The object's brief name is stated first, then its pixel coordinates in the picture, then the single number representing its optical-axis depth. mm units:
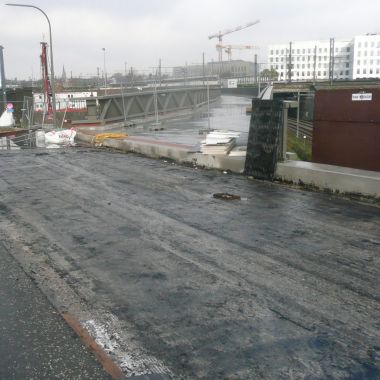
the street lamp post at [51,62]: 26812
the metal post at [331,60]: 56322
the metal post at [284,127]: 11141
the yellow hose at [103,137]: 20203
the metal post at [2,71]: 44509
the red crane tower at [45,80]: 35156
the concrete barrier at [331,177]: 9104
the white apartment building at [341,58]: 149625
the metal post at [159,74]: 35125
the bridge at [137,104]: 27547
